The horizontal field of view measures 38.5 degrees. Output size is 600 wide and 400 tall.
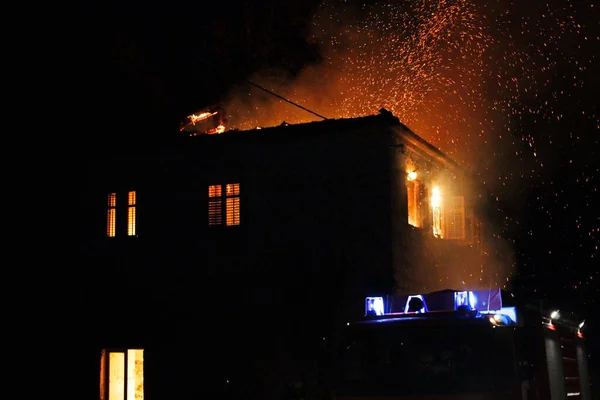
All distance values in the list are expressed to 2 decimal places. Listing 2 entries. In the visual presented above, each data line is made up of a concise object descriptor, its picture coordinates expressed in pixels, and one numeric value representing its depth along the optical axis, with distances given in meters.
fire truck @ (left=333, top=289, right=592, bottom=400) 10.02
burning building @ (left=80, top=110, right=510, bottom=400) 18.86
